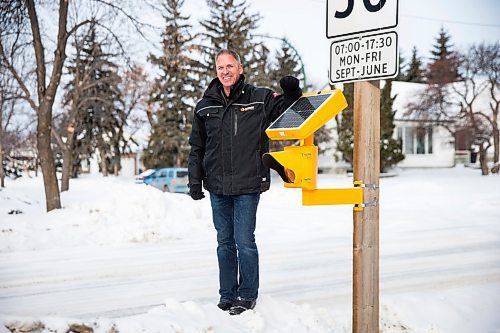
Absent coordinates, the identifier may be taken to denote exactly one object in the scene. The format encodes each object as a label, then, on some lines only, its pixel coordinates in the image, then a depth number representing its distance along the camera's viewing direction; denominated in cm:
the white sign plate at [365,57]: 300
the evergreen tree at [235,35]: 3187
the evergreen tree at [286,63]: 4041
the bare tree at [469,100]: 2670
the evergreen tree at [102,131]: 3672
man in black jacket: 377
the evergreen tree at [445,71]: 2878
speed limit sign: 299
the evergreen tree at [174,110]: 3566
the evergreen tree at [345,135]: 3381
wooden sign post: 315
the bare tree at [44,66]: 1103
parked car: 2420
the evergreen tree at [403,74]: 5774
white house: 3669
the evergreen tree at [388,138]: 3297
